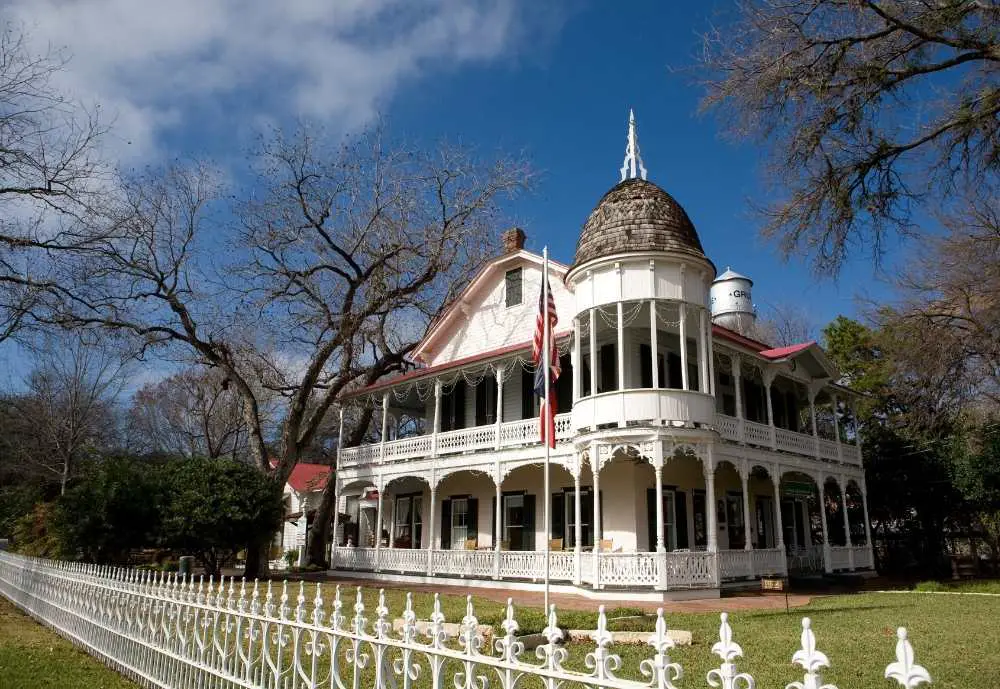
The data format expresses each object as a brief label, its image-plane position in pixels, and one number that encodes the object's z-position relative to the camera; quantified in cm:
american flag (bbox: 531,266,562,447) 1470
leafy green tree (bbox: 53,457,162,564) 2078
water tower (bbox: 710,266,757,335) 4028
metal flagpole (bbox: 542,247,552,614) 1448
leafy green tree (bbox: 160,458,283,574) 2159
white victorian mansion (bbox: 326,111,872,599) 1839
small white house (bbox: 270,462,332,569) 4472
